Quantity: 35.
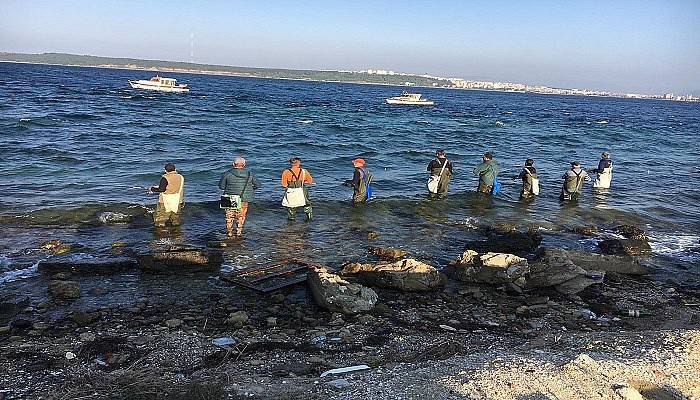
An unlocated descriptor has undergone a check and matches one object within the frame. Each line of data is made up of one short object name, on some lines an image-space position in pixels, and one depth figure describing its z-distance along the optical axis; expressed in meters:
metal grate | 9.74
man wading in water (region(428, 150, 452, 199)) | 18.48
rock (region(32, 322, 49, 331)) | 7.83
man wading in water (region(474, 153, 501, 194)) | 18.83
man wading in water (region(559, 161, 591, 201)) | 18.83
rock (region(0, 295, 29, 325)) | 8.24
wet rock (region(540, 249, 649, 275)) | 11.28
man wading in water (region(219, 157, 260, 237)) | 12.82
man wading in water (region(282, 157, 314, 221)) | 14.10
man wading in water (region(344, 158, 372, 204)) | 16.78
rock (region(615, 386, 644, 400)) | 5.82
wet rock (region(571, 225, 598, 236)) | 15.12
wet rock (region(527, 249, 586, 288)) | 10.30
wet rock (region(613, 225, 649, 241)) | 14.27
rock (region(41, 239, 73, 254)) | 11.63
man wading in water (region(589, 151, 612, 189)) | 21.28
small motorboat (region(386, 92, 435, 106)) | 91.38
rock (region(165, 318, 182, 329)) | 8.04
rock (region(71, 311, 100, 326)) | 8.07
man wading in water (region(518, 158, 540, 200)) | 19.25
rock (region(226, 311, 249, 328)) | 8.16
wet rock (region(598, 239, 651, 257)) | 13.05
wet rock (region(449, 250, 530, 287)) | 10.29
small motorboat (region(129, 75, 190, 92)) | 79.12
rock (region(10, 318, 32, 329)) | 7.87
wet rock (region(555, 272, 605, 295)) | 10.12
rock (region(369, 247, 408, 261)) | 12.05
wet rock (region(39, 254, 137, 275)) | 10.32
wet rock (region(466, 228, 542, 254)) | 12.93
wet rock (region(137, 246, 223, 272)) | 10.46
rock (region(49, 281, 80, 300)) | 9.10
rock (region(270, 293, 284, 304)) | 9.23
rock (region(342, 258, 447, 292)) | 9.83
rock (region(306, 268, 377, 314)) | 8.70
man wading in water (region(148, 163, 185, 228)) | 13.22
